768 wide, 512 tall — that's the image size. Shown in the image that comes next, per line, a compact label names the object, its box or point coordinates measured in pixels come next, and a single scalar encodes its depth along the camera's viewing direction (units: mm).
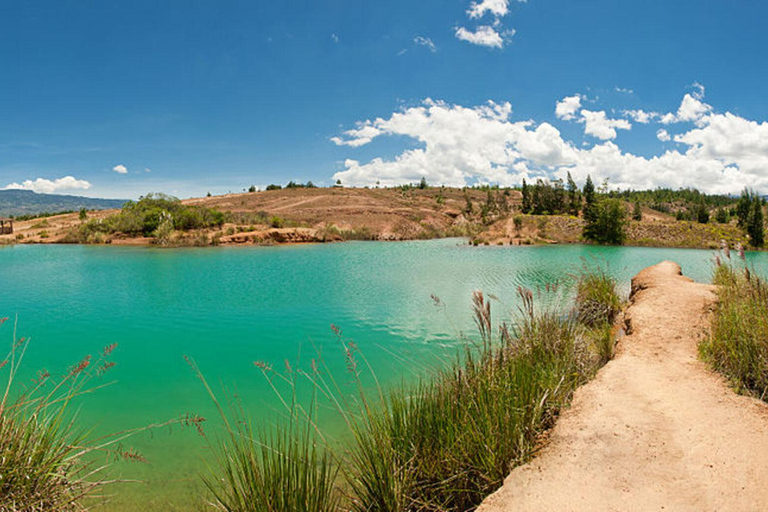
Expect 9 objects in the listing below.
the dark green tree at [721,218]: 57422
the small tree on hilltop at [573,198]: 54291
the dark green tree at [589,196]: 41869
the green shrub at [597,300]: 8664
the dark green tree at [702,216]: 56625
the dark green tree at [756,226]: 34094
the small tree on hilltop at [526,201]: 58812
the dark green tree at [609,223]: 38281
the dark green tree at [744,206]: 39666
